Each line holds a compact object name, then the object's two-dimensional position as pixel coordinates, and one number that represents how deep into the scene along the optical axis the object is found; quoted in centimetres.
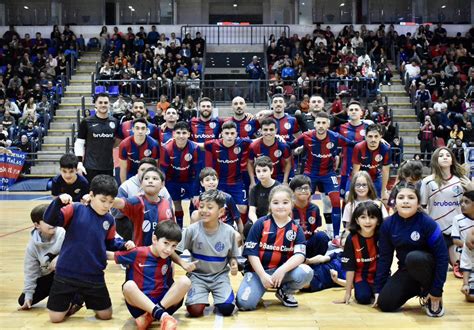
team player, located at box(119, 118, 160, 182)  782
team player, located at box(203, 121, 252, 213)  798
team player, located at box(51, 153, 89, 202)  616
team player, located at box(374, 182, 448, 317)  498
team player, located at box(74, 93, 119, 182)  802
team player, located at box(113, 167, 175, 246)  559
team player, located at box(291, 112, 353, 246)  827
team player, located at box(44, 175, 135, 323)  483
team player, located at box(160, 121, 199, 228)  784
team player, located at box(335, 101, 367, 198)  879
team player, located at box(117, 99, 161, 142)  816
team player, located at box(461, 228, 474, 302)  546
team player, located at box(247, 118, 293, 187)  783
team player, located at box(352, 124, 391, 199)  815
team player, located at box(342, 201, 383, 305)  541
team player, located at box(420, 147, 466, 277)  656
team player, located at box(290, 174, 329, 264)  636
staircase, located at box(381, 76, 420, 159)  1862
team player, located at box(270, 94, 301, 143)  863
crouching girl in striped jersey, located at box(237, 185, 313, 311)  536
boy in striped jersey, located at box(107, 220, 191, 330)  468
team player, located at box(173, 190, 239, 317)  522
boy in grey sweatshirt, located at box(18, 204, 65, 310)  524
